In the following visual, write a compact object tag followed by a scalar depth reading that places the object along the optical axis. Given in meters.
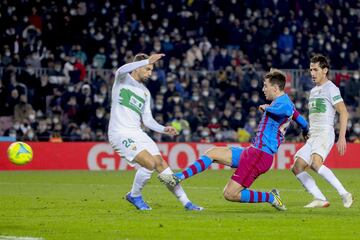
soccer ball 17.02
